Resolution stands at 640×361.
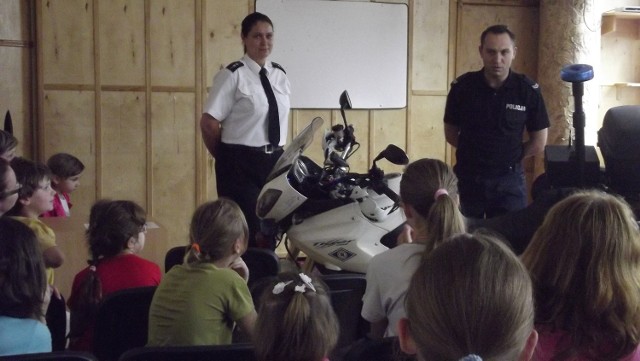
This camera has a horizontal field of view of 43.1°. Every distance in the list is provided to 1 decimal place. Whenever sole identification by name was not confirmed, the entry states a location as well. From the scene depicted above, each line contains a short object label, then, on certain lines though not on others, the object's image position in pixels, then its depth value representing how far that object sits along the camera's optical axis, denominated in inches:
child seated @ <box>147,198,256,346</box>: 90.1
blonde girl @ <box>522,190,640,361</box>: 63.0
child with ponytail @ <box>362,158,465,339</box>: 86.5
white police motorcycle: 137.2
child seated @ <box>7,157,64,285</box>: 126.0
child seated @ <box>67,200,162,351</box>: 103.9
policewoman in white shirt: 171.3
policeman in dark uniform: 158.7
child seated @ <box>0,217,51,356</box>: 77.7
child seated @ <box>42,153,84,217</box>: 173.8
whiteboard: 237.6
